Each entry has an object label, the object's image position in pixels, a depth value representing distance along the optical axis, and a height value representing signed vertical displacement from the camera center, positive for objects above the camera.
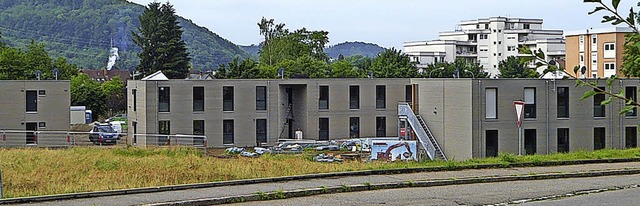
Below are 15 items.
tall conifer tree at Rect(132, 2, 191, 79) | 88.25 +6.41
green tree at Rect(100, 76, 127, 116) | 88.53 +0.62
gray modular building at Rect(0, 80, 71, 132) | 44.72 -0.13
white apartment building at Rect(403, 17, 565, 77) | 127.69 +9.79
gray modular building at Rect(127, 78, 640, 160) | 37.12 -0.48
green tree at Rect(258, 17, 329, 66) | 101.00 +7.34
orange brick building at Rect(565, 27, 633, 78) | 90.38 +6.00
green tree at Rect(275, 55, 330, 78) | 84.19 +3.64
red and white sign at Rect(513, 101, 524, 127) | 23.45 -0.15
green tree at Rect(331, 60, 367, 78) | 85.69 +3.40
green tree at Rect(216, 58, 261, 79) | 80.00 +3.13
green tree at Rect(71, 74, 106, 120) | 77.00 +0.71
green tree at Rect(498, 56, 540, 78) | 96.51 +3.87
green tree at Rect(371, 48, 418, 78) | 88.25 +3.99
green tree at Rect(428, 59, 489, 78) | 91.31 +3.69
